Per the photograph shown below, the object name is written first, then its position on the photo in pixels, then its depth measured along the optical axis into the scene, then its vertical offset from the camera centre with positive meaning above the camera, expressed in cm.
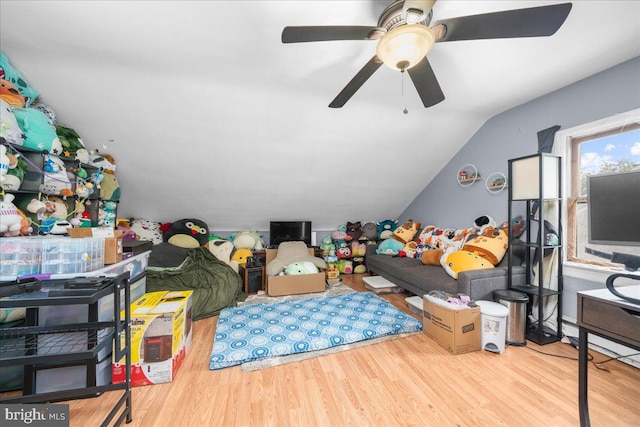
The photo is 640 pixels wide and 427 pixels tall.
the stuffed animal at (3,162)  155 +32
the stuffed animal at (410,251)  382 -56
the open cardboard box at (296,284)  342 -97
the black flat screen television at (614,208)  132 +4
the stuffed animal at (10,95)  174 +85
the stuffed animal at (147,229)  357 -24
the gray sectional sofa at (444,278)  233 -68
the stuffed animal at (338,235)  449 -37
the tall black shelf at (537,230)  219 -14
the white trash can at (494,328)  202 -92
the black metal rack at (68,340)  107 -66
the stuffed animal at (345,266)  450 -93
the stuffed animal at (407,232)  415 -29
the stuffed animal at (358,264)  459 -91
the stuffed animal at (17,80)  177 +99
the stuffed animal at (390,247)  408 -53
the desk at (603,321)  107 -48
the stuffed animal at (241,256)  381 -65
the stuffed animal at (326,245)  438 -56
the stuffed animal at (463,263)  252 -49
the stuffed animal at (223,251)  375 -56
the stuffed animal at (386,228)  464 -26
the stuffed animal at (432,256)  319 -54
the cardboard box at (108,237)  168 -17
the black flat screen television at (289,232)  422 -31
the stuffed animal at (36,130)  181 +62
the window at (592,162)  201 +46
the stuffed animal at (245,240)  403 -44
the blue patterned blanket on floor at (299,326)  203 -109
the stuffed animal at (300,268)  357 -78
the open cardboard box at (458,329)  200 -94
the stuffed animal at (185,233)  368 -29
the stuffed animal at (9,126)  160 +56
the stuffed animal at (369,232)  466 -33
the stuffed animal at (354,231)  458 -31
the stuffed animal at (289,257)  361 -67
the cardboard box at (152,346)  162 -88
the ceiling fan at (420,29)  108 +88
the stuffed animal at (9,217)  156 -3
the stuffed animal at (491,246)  261 -32
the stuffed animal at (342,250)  448 -64
